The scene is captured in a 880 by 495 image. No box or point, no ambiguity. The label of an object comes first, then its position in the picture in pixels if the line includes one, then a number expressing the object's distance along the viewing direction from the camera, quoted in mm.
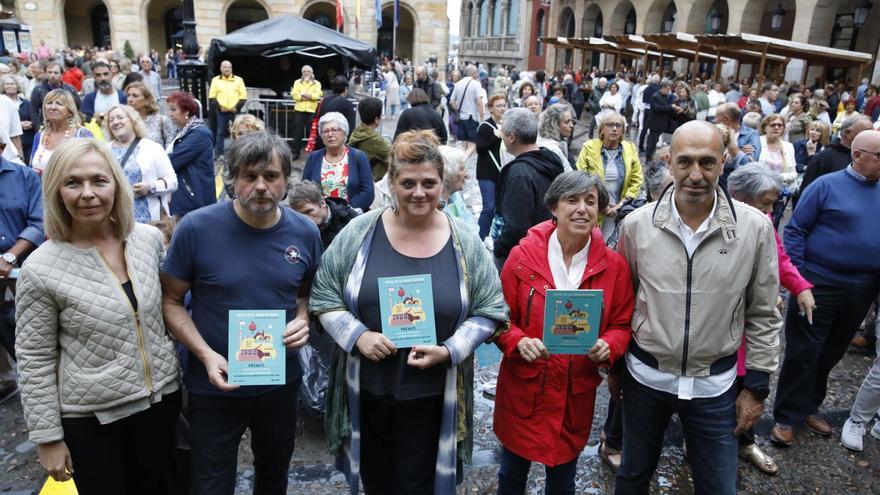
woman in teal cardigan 2500
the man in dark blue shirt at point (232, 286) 2475
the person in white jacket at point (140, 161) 4660
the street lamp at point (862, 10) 16250
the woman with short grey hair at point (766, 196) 3496
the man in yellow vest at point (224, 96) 11539
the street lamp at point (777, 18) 19969
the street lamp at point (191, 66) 12430
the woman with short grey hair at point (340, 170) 4902
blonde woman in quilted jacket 2293
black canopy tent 13000
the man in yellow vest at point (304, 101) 11961
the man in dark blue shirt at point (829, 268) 3725
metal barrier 13219
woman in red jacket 2748
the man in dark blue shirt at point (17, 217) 3768
